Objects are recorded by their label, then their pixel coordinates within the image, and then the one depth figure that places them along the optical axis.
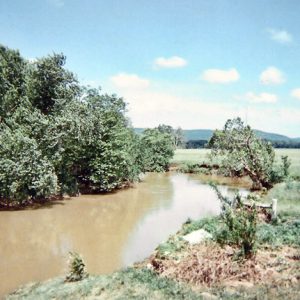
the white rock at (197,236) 13.30
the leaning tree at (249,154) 34.19
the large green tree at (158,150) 55.78
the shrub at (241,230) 10.38
